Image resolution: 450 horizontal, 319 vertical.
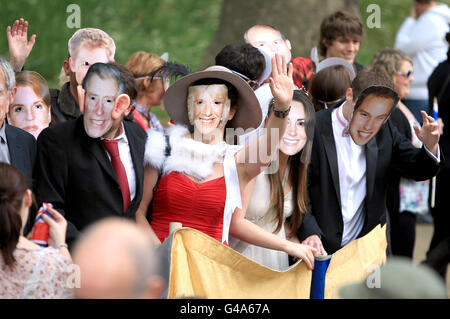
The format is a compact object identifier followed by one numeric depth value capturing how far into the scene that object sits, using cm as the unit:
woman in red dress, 708
